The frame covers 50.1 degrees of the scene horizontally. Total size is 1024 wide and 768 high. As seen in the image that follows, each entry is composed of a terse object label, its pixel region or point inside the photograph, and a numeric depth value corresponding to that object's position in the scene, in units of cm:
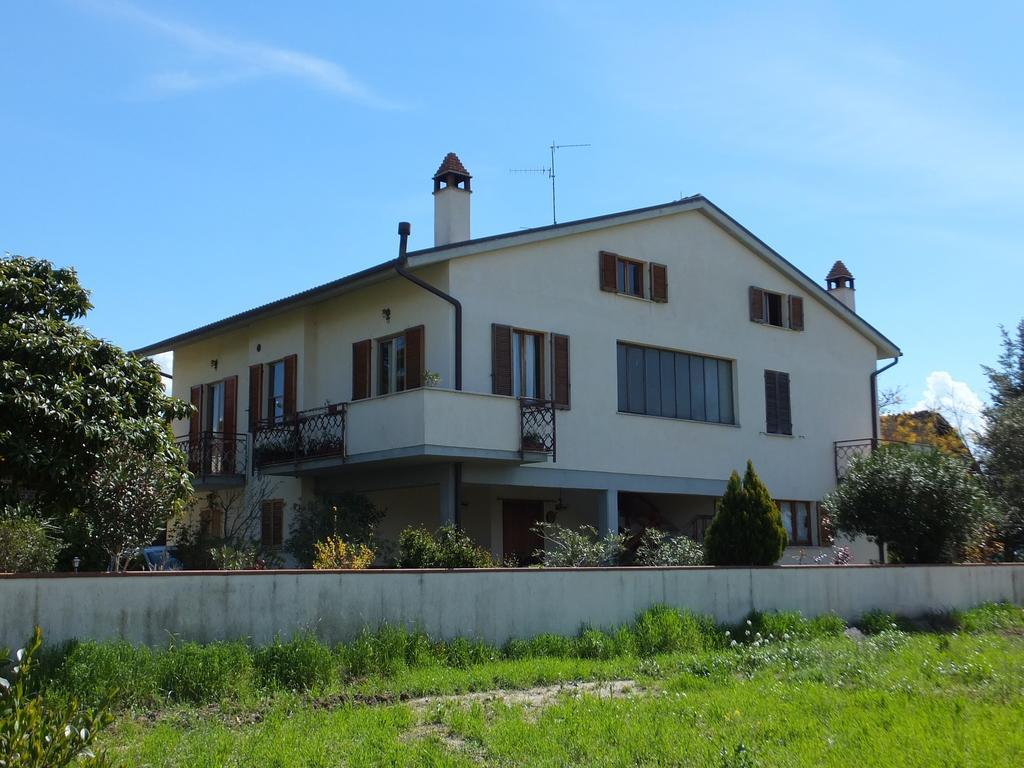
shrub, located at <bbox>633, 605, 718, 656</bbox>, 1340
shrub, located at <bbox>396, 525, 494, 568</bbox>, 1463
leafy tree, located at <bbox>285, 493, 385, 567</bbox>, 1833
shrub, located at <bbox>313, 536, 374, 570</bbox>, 1525
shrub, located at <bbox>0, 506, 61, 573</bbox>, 1364
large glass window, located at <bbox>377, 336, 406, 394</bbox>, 2023
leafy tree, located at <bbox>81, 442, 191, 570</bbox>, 1303
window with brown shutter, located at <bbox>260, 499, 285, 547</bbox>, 2214
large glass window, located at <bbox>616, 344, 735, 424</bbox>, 2183
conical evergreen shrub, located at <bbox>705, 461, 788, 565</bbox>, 1636
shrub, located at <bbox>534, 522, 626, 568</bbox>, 1627
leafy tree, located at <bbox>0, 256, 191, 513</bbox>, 1085
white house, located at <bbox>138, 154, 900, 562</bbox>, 1908
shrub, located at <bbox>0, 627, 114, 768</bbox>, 416
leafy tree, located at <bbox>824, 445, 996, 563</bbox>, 1900
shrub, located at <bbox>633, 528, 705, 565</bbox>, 1756
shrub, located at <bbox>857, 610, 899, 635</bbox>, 1633
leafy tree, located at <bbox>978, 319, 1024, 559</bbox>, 2348
